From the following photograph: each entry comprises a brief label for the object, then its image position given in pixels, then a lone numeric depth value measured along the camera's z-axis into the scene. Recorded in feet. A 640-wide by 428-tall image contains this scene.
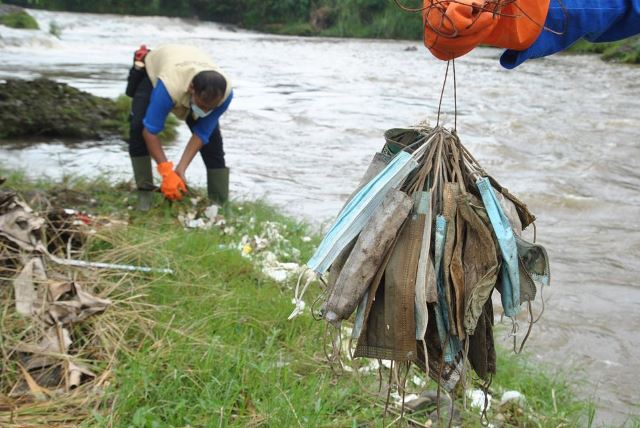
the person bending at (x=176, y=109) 15.52
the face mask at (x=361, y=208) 5.48
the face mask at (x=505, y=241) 5.38
